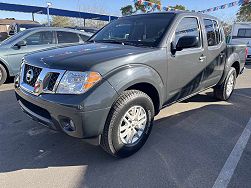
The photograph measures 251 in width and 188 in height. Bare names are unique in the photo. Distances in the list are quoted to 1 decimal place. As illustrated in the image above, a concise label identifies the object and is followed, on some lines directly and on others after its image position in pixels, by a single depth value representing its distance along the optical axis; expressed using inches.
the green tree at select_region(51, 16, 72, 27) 1231.8
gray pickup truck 76.0
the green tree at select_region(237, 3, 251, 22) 876.9
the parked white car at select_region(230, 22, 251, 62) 404.1
